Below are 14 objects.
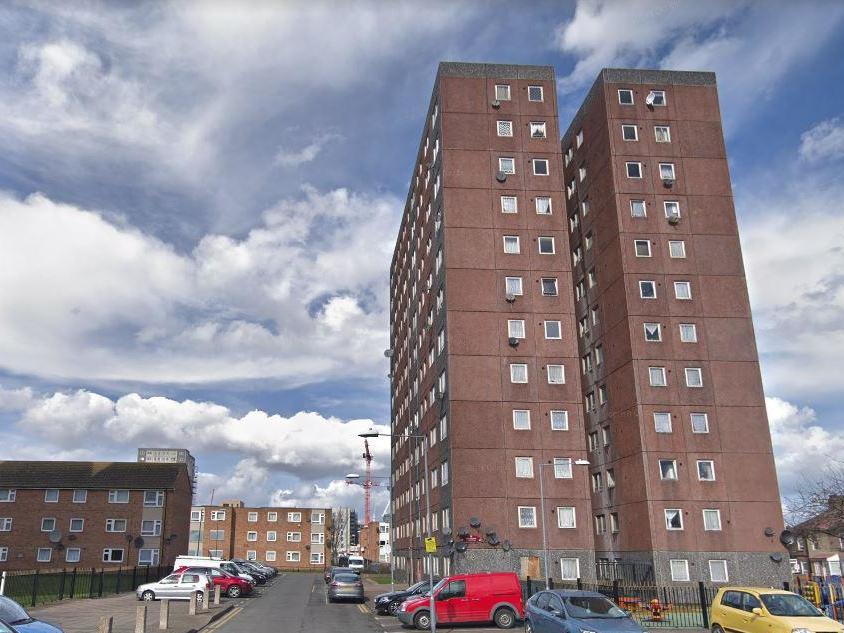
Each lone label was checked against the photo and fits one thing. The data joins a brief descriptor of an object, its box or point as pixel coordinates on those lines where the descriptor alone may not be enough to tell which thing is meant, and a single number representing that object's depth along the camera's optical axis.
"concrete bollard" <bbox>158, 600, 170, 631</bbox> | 23.88
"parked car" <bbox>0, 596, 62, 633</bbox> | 16.62
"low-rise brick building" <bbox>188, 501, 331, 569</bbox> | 119.38
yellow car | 17.98
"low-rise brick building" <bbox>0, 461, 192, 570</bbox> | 70.25
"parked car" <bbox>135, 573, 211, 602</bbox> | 38.75
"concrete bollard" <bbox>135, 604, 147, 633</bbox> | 20.80
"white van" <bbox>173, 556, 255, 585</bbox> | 47.75
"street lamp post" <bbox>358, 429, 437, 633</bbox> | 22.12
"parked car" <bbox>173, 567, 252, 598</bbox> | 44.62
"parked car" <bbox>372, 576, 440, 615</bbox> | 34.25
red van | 27.27
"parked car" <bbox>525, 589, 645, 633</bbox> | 18.19
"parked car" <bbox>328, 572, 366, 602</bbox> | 41.69
